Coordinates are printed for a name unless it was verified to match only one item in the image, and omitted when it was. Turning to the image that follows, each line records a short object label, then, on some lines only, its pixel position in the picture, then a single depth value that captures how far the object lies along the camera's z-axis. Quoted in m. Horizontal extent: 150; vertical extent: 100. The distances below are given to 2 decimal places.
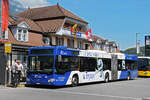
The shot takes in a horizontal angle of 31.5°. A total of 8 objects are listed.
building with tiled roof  29.70
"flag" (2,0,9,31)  21.83
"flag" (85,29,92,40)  42.85
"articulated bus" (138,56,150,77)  34.44
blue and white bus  17.09
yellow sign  17.00
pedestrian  17.42
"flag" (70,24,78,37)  38.46
